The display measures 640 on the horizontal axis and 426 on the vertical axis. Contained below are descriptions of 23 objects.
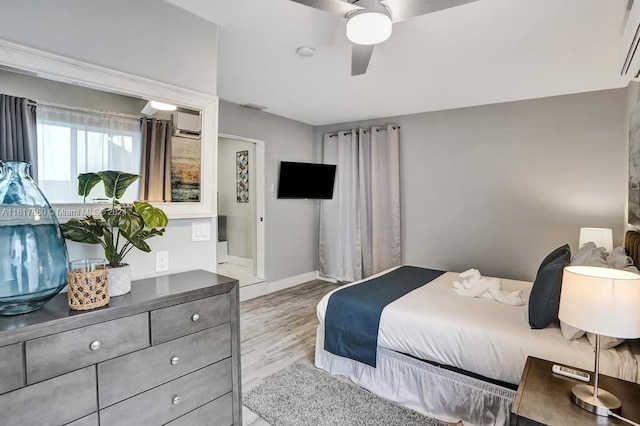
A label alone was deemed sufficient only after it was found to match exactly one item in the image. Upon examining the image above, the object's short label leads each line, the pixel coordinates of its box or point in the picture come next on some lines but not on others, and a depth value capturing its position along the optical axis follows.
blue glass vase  1.18
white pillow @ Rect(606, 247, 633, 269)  1.94
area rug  2.05
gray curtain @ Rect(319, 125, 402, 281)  4.67
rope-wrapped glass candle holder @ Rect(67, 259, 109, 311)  1.29
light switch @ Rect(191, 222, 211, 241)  2.02
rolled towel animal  2.44
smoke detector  2.49
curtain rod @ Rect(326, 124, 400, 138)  4.64
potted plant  1.42
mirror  1.44
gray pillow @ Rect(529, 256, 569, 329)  1.88
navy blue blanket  2.36
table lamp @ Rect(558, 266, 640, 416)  1.14
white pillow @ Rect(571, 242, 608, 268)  1.98
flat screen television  4.86
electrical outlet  1.85
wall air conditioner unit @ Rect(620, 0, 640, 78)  1.54
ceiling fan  1.58
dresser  1.12
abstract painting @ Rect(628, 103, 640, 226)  2.23
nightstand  1.17
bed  1.78
